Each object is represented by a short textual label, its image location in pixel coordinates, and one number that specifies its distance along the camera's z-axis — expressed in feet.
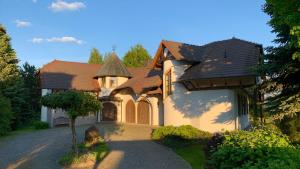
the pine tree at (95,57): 163.16
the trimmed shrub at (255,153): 11.47
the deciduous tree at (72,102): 33.74
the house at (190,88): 48.05
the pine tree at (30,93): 85.90
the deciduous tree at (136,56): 150.31
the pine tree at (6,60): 74.42
